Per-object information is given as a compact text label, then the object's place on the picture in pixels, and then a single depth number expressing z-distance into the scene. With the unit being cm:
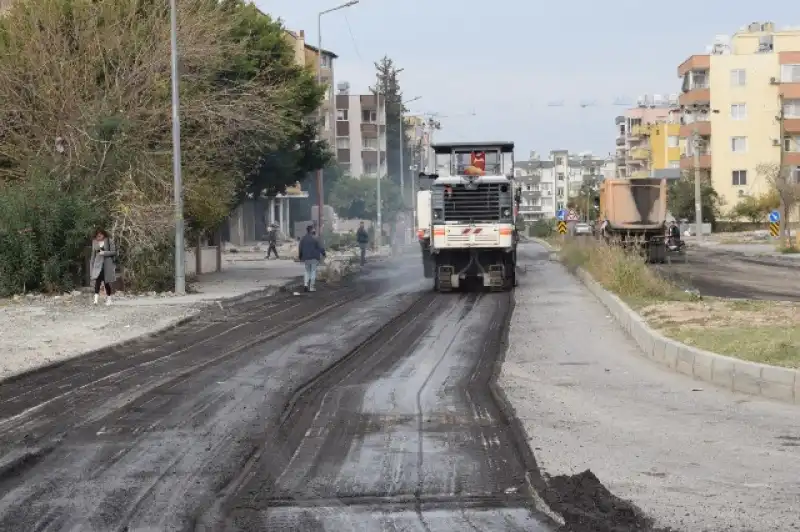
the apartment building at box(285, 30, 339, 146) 9069
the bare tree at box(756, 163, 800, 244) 5728
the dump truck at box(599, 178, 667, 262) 4638
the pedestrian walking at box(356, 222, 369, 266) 4716
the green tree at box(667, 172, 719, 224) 9062
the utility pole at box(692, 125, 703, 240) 7350
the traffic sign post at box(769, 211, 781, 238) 6100
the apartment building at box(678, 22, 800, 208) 9425
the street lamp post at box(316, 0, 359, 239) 5034
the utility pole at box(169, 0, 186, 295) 2742
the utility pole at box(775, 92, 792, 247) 5547
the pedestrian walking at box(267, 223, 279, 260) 5220
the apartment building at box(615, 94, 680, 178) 12544
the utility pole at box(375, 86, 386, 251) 6768
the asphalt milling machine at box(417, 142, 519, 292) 3016
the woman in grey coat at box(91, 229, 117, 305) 2561
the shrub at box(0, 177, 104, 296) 2741
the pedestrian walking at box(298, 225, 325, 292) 3066
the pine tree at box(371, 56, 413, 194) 13050
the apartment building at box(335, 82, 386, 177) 12044
